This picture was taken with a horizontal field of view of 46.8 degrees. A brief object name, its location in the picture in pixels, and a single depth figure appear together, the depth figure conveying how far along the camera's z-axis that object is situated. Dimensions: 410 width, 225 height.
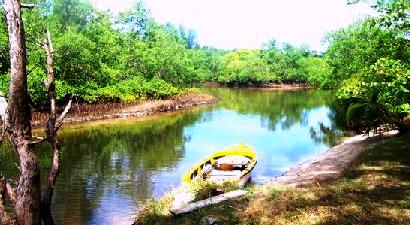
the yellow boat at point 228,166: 20.83
